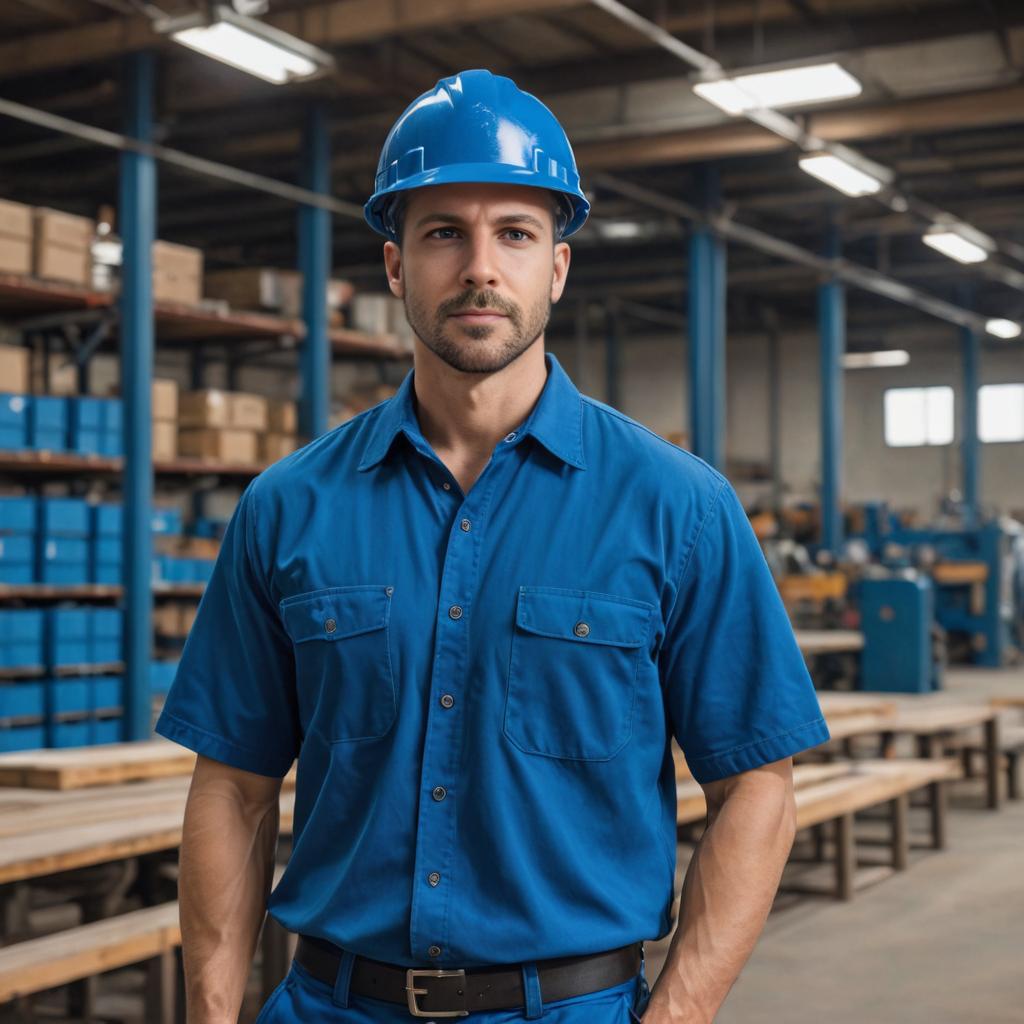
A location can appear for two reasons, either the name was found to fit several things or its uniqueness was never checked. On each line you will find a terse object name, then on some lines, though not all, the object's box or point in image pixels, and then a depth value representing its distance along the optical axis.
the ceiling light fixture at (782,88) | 9.44
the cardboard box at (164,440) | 9.94
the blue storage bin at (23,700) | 9.07
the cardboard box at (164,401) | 9.98
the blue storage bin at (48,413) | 9.06
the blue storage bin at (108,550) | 9.55
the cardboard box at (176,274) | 9.94
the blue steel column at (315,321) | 10.84
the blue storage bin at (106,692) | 9.57
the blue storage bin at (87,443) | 9.28
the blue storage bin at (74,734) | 9.48
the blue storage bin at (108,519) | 9.51
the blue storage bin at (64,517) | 9.23
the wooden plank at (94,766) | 5.21
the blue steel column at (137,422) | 9.35
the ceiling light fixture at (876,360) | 25.38
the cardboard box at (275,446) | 10.83
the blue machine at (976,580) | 17.34
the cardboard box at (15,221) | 8.73
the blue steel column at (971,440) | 22.03
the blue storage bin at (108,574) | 9.55
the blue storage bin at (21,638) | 9.05
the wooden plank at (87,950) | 3.45
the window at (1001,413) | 24.80
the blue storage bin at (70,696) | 9.34
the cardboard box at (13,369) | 8.92
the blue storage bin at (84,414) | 9.30
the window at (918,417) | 25.34
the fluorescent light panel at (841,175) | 12.21
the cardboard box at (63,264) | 8.93
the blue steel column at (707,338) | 13.98
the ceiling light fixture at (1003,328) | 21.23
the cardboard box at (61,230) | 8.94
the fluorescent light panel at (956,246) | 15.33
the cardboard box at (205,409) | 10.27
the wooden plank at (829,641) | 11.52
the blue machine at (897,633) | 12.77
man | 1.64
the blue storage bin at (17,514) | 9.03
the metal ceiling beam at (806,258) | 13.79
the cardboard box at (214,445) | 10.29
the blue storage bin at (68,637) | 9.27
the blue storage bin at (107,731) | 9.66
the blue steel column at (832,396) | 16.58
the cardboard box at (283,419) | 10.92
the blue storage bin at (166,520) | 10.45
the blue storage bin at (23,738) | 9.15
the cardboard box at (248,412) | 10.50
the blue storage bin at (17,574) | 9.09
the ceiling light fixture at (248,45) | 8.31
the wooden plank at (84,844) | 3.85
